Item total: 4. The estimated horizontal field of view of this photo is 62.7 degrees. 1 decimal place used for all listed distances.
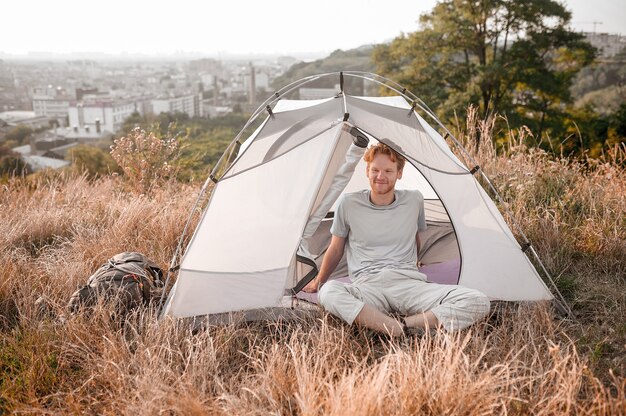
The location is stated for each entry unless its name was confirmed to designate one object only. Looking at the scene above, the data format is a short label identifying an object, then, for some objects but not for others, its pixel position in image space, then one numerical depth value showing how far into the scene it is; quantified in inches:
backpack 107.2
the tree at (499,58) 674.8
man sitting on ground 98.3
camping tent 108.6
